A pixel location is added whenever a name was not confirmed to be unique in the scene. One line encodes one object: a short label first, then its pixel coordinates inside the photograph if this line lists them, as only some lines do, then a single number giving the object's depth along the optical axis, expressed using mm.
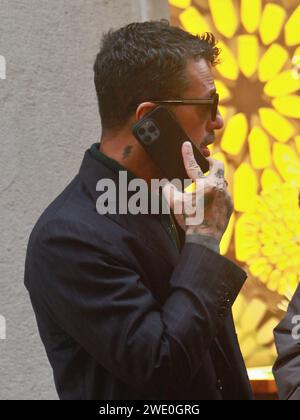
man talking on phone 4406
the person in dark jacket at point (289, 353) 5586
